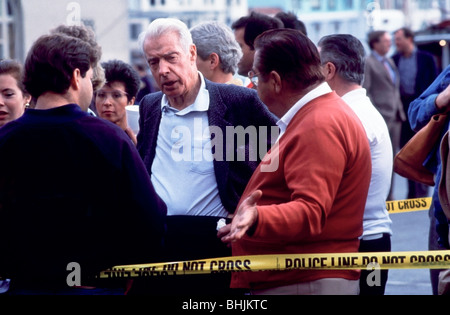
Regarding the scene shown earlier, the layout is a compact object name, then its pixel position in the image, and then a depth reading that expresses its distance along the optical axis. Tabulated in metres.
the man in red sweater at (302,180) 5.35
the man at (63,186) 5.60
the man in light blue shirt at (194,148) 7.28
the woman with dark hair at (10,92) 7.96
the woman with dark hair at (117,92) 9.22
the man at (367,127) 7.32
